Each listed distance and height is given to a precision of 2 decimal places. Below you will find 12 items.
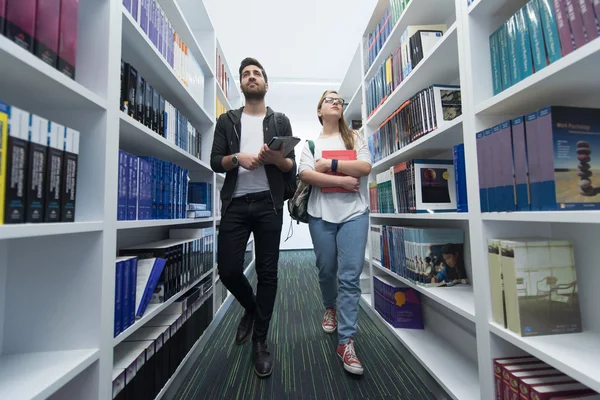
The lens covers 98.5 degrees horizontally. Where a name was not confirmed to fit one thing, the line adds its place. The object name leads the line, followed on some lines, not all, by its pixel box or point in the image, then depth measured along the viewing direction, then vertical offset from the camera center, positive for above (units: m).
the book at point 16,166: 0.51 +0.11
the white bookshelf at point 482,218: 0.66 -0.02
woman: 1.29 -0.01
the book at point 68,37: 0.64 +0.46
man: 1.31 +0.09
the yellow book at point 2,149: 0.50 +0.13
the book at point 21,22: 0.52 +0.41
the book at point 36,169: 0.56 +0.11
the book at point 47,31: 0.58 +0.43
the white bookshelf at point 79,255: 0.66 -0.10
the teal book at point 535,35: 0.73 +0.50
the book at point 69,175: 0.65 +0.11
